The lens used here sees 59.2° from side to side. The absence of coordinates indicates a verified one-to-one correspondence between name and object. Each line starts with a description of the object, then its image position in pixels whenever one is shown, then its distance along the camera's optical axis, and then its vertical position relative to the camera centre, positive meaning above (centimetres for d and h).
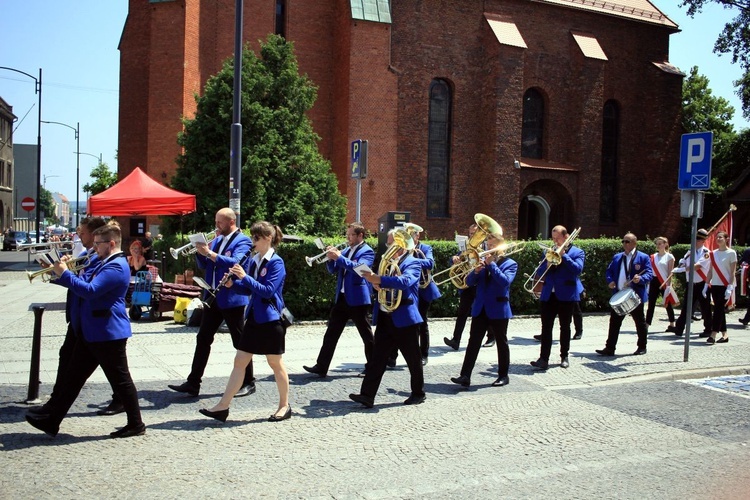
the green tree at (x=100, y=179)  4425 +334
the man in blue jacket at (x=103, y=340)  545 -94
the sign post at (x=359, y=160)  1128 +130
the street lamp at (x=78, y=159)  4849 +527
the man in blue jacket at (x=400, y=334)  676 -102
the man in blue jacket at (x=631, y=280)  966 -55
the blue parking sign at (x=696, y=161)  930 +120
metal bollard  652 -140
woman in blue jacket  602 -83
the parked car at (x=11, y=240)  4975 -114
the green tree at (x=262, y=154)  1789 +217
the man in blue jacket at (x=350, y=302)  784 -81
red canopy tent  1466 +61
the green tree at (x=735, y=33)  2978 +980
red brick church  2369 +552
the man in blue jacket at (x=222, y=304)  698 -77
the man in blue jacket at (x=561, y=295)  878 -73
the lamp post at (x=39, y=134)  3262 +478
